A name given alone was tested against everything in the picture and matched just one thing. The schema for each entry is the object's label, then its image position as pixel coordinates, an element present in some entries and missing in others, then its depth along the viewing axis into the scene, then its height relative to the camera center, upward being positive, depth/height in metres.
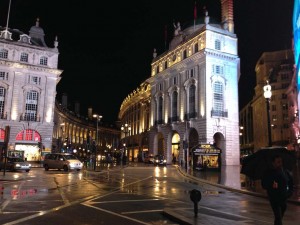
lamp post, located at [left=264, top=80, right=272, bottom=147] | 18.67 +3.84
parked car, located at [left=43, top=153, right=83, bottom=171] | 35.00 -0.55
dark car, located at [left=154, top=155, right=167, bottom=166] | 61.22 -0.48
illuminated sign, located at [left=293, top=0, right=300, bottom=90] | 44.28 +18.81
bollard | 9.66 -1.11
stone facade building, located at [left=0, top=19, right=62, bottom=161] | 62.34 +12.50
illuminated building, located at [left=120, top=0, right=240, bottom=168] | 58.34 +12.96
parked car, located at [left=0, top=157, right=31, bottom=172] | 33.57 -0.91
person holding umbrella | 7.12 -0.55
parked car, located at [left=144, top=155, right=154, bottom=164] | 68.50 -0.18
